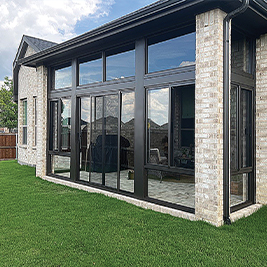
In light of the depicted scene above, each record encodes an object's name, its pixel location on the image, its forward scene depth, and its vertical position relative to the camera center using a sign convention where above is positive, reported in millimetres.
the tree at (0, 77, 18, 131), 20406 +1650
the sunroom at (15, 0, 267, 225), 3883 +461
